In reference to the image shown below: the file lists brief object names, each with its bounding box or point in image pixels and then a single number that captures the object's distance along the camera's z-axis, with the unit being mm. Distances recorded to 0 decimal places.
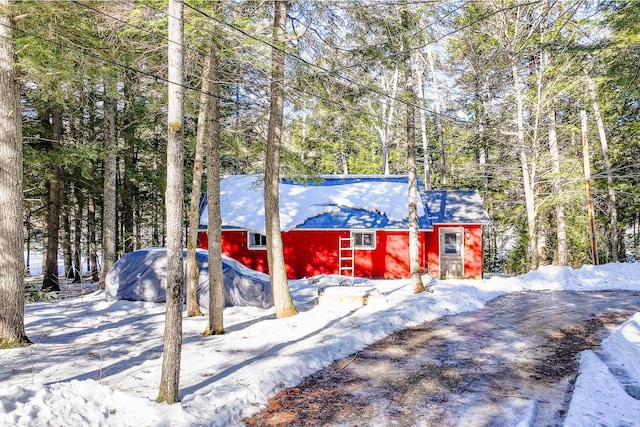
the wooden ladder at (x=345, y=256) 18547
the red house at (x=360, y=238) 18500
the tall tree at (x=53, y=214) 14859
